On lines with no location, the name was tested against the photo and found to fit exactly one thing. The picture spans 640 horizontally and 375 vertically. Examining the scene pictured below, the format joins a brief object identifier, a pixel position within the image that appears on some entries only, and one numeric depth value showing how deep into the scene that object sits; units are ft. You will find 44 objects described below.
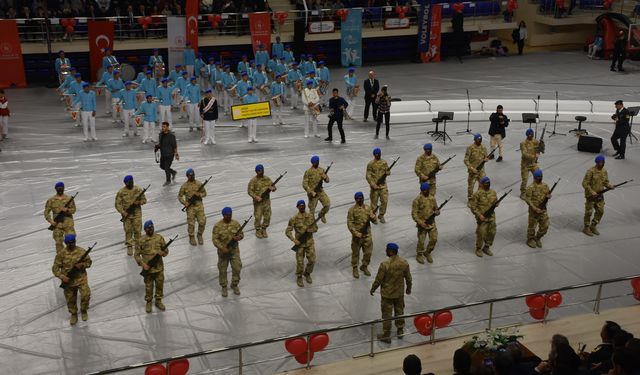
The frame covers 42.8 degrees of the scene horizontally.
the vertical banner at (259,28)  104.17
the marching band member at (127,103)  79.92
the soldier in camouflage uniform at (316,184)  58.85
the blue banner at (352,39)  112.06
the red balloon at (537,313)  43.57
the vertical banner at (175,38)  100.12
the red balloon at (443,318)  40.78
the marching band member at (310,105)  80.69
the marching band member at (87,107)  78.07
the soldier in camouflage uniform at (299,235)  49.78
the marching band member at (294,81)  92.12
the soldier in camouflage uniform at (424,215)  52.90
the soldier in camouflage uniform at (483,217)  54.34
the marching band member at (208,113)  77.15
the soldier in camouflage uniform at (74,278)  44.98
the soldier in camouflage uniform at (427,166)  61.98
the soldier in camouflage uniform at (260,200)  57.06
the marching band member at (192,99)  83.10
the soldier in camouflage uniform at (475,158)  63.72
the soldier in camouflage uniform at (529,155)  65.21
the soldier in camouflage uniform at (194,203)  55.47
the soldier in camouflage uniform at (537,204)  55.67
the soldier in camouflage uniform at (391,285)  43.55
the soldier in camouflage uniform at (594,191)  58.18
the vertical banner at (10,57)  95.40
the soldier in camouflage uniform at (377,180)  60.03
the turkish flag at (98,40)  97.91
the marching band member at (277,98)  85.46
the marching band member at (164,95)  80.74
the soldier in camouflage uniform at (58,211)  52.80
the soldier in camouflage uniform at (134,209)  53.72
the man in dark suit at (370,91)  86.03
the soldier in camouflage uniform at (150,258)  46.55
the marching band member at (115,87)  83.92
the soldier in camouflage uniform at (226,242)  48.57
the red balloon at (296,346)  38.01
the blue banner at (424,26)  115.75
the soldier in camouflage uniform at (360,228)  50.67
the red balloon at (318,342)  38.29
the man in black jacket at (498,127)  71.67
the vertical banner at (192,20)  101.09
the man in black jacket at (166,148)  65.57
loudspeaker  77.00
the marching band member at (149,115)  77.41
